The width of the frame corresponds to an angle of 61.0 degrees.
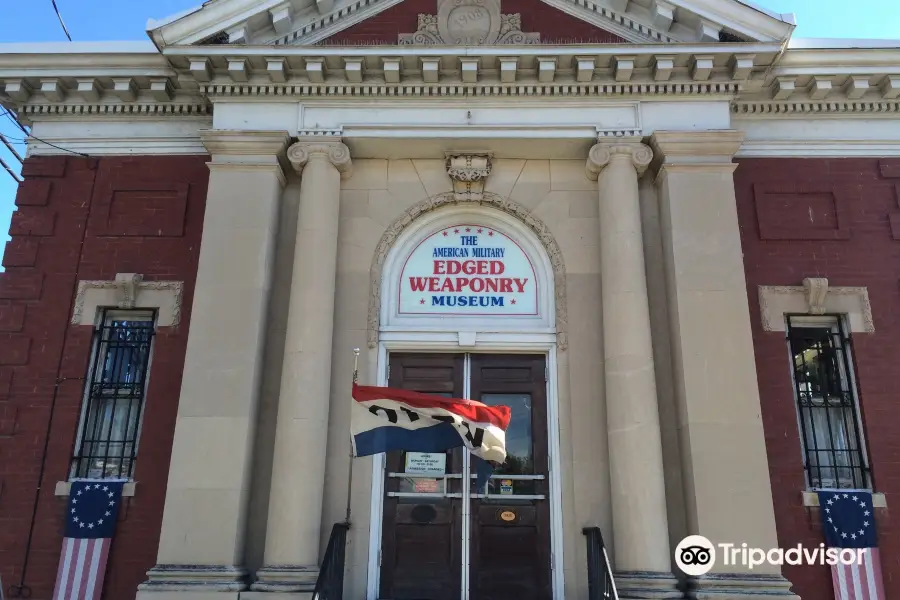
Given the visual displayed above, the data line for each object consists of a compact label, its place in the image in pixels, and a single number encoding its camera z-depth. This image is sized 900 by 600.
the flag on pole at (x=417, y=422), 7.39
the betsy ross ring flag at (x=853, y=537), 8.39
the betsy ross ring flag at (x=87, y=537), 8.56
